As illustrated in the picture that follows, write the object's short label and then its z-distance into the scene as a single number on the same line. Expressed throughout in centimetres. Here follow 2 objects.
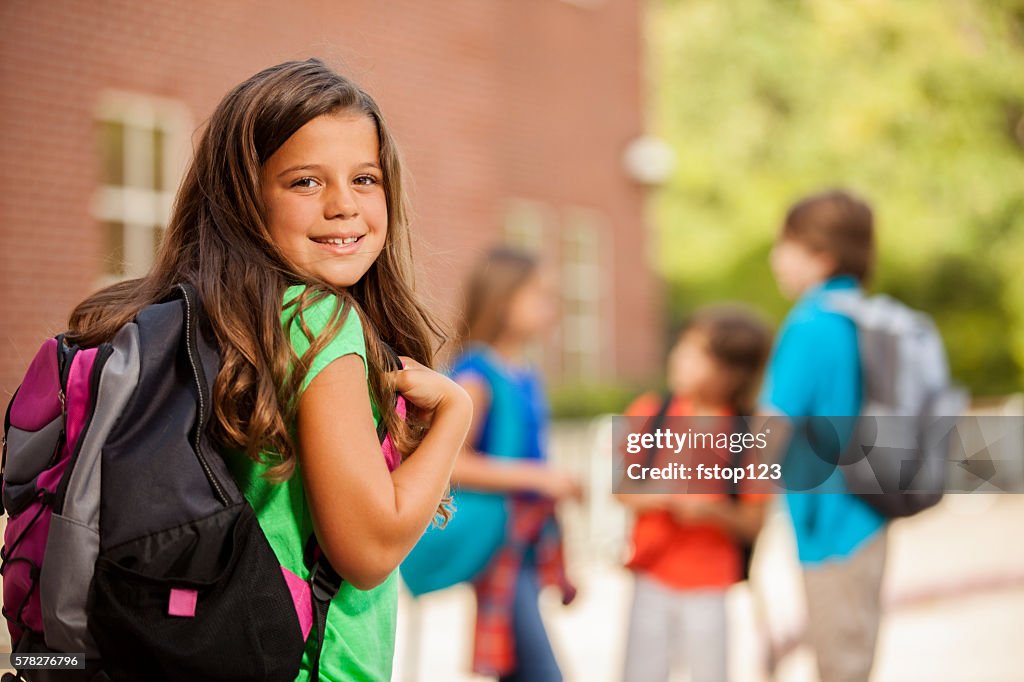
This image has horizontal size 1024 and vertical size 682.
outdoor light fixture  1361
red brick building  782
